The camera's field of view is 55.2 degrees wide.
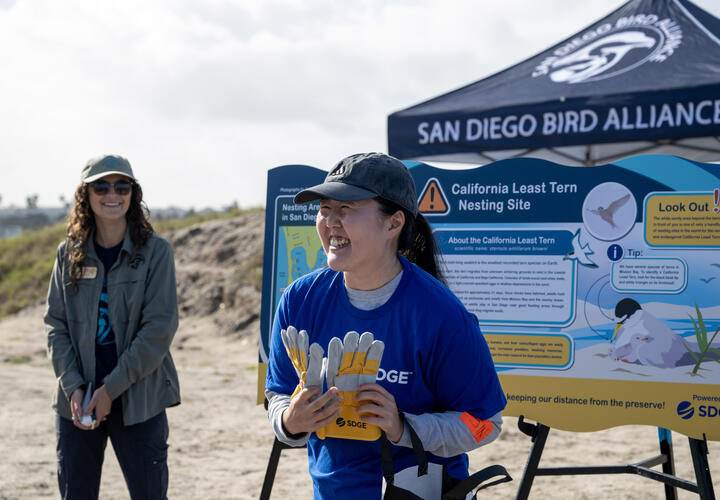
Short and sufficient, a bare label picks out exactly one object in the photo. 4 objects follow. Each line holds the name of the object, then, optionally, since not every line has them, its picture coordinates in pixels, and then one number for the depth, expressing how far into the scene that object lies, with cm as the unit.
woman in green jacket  285
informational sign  303
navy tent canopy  465
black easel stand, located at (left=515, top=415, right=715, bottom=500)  295
